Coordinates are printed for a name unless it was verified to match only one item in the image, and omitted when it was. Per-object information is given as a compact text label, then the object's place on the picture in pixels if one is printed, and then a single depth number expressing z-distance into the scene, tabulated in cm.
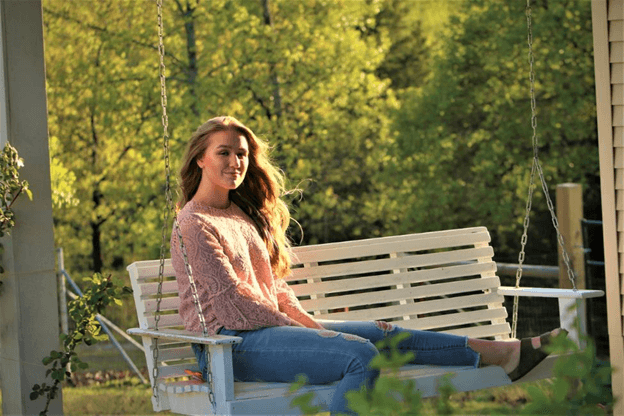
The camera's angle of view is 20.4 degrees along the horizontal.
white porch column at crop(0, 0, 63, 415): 663
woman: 569
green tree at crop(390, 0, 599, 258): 2121
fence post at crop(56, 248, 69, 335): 1649
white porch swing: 551
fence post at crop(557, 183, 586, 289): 1170
